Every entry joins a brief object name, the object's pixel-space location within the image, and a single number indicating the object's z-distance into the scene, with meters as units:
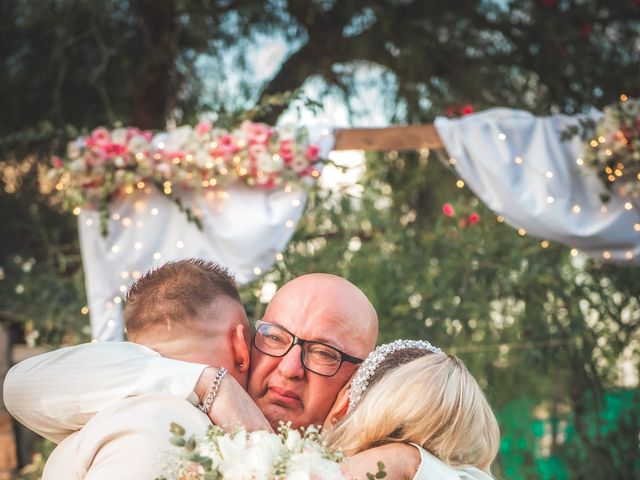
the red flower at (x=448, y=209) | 5.67
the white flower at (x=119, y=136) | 5.03
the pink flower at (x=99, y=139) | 5.02
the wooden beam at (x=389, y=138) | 5.18
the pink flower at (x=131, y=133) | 5.05
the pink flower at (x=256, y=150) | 4.95
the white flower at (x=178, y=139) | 5.00
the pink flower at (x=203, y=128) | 5.02
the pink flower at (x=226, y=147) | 4.96
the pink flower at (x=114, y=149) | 5.02
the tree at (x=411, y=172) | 6.10
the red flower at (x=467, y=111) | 5.47
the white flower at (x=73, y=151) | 5.04
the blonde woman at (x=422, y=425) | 2.12
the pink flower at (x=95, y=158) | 5.00
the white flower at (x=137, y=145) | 5.01
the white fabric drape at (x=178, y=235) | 5.02
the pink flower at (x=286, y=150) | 4.95
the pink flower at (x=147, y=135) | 5.08
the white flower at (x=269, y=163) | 4.93
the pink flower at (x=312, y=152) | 5.00
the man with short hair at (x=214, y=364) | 2.00
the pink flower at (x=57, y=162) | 5.15
